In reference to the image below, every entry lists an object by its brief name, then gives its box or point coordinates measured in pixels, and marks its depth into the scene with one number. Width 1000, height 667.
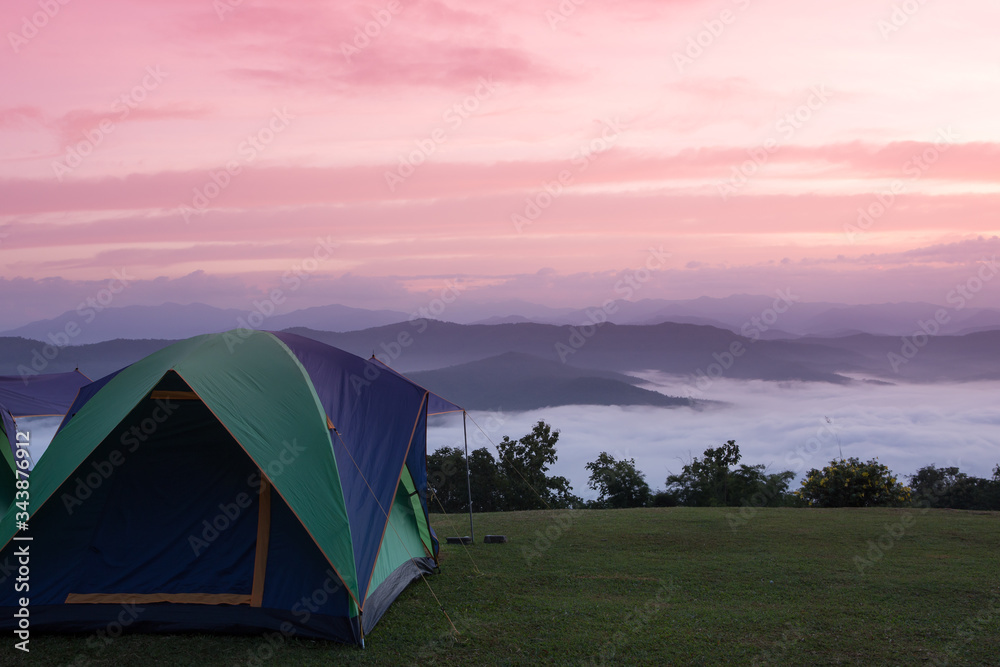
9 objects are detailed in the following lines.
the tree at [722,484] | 20.36
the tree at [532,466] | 24.88
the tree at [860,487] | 15.88
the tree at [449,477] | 25.94
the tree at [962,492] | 17.59
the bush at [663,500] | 19.62
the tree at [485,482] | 25.44
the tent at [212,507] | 6.73
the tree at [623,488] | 19.70
